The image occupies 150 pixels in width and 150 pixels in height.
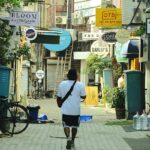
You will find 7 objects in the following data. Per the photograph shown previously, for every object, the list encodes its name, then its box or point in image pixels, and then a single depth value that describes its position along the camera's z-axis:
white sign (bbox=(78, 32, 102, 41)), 48.51
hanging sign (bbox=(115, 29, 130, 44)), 27.89
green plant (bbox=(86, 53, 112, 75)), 41.84
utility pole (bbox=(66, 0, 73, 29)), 64.81
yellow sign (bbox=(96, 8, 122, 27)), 29.44
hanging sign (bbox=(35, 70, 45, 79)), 54.08
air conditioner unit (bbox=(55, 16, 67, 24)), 65.62
